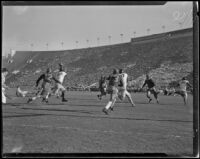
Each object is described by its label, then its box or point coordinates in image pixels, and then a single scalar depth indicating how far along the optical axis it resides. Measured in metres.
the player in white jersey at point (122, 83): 11.27
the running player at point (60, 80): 12.06
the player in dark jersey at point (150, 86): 15.21
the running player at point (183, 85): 14.34
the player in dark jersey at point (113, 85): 10.24
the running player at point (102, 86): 17.07
